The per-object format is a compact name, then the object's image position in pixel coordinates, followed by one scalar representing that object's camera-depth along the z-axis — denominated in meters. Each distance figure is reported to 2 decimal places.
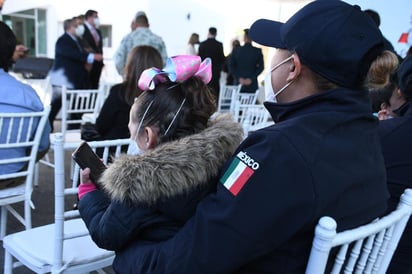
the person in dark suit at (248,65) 5.84
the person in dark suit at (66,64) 4.55
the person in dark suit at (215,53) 5.93
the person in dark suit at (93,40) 5.32
